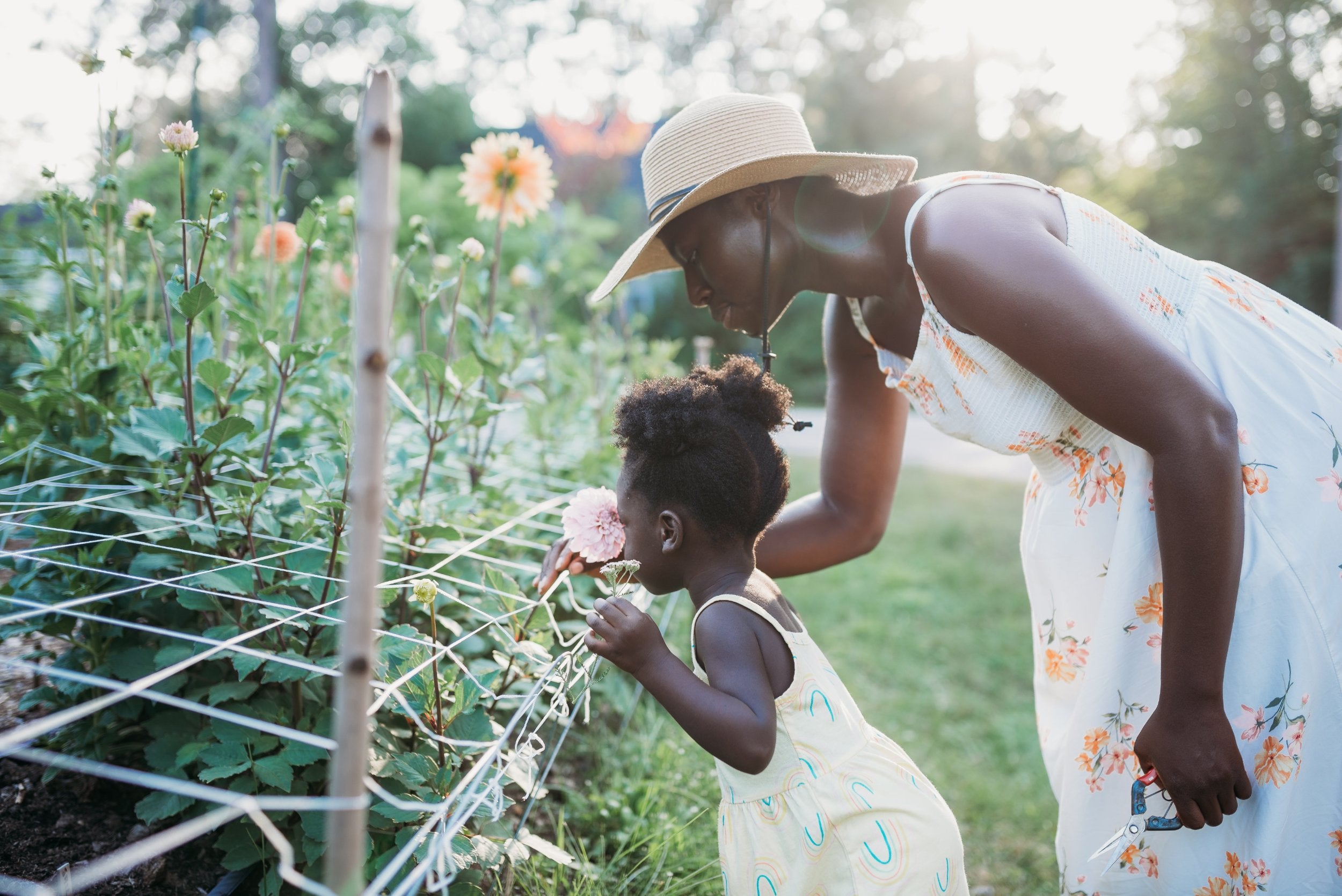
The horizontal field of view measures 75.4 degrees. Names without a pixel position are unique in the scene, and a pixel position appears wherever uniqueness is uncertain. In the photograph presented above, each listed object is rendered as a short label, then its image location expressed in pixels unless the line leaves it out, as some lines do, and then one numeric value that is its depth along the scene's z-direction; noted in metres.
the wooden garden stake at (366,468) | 0.60
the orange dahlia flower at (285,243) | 2.25
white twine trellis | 0.66
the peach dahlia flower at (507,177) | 2.19
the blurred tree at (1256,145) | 15.02
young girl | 1.26
